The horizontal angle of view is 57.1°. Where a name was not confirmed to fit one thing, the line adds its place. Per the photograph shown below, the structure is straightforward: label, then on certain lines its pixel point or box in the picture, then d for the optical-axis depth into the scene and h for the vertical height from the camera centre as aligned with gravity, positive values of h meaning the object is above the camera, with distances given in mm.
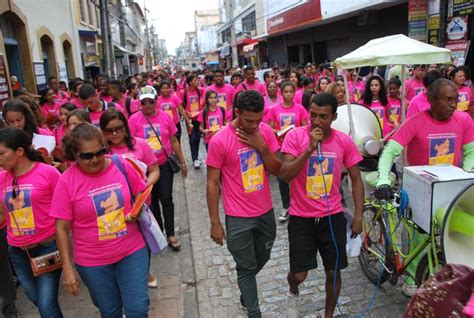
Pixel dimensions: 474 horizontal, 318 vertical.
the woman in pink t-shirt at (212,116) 7602 -748
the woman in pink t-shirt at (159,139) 4996 -714
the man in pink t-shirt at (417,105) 5059 -527
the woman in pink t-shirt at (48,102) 7796 -348
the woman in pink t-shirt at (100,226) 2725 -927
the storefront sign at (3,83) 8578 +57
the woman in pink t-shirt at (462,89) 6848 -525
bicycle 2973 -1453
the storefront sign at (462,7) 11086 +1255
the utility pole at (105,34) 16094 +1737
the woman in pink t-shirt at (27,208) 2984 -835
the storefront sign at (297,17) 19531 +2499
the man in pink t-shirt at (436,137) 3441 -631
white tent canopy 4340 +61
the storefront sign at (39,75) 13098 +259
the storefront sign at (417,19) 12695 +1150
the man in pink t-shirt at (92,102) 5281 -261
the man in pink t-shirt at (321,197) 3139 -948
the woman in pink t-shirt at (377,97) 6440 -519
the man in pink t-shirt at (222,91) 8883 -390
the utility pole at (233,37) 26469 +2062
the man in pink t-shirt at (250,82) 9234 -259
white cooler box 2775 -833
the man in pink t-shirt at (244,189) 3156 -867
